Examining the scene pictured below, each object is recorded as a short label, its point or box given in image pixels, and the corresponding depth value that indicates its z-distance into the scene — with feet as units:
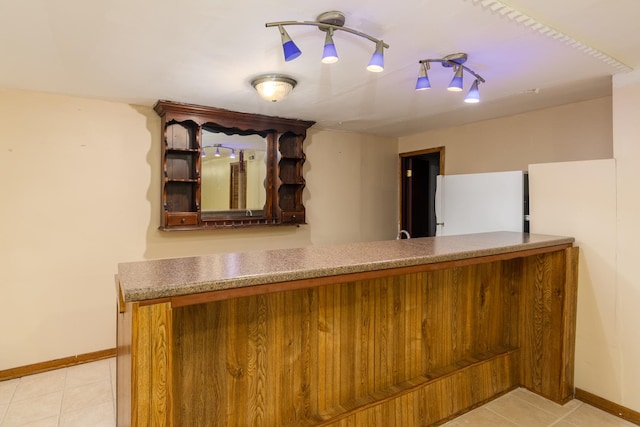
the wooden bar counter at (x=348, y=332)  3.98
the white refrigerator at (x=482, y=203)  9.45
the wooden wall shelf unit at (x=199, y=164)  10.46
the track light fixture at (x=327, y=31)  5.38
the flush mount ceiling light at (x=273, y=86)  8.00
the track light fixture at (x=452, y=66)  6.95
